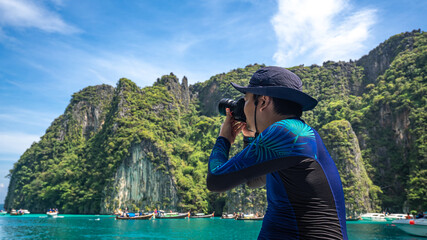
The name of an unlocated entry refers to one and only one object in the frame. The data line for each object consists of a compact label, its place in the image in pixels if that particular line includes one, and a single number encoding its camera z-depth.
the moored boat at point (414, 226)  23.74
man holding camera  1.05
